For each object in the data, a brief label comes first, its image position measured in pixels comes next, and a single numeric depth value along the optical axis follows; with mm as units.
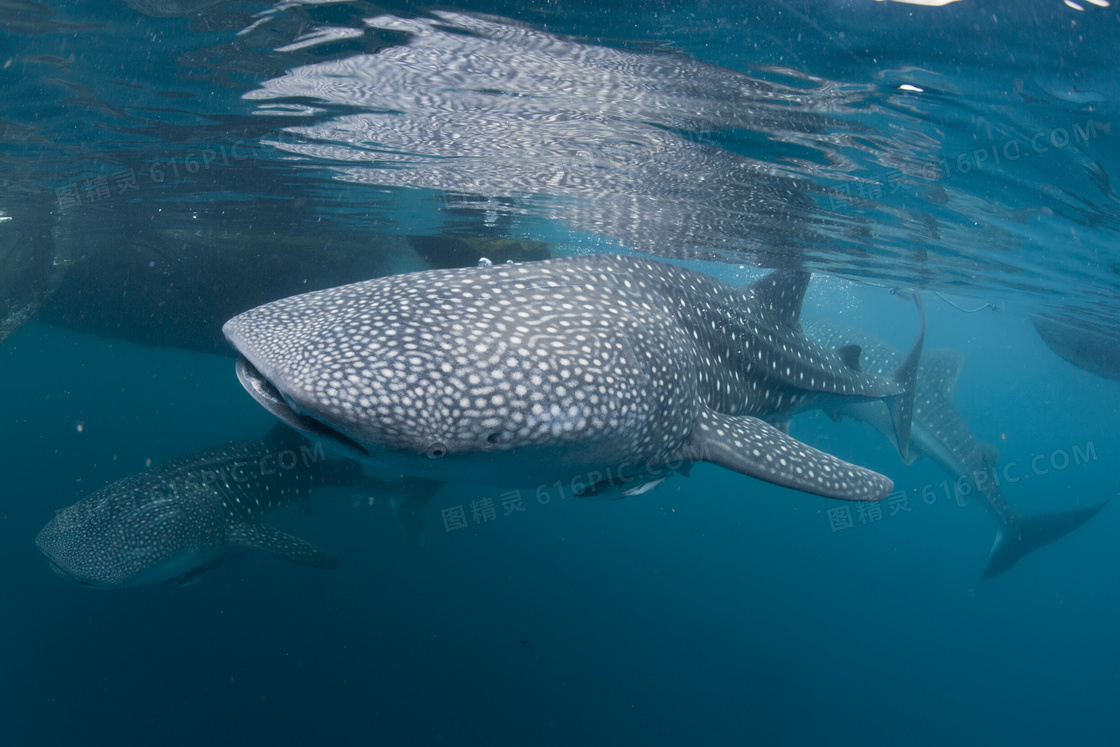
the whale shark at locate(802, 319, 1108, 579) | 12781
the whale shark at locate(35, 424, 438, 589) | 5996
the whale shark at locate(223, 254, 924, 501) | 2295
